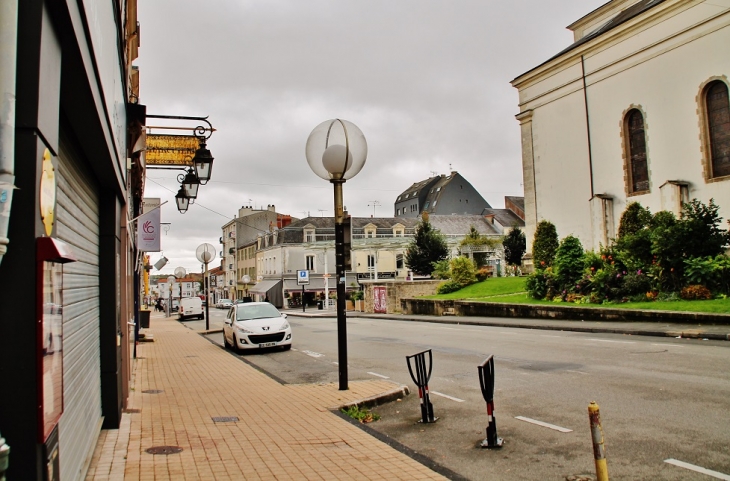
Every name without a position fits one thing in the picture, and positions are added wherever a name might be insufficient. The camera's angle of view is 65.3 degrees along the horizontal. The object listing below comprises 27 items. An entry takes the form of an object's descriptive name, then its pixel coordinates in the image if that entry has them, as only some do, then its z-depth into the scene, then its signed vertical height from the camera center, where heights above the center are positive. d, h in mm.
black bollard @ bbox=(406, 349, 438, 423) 7469 -1469
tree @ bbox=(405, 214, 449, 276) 57250 +3439
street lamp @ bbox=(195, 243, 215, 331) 24484 +1656
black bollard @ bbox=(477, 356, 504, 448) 6117 -1229
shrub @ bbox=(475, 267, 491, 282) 40312 +508
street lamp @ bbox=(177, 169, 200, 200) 12167 +2351
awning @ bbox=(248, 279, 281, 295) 68812 +344
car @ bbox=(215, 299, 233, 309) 73131 -1762
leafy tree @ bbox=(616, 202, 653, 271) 22781 +1235
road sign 49625 +976
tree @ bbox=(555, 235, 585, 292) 26306 +688
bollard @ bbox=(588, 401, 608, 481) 4297 -1255
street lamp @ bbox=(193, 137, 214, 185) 11164 +2563
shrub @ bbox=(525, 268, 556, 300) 27109 -211
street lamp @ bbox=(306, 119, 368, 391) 8914 +2017
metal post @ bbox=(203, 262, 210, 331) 26594 +277
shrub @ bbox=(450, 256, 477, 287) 39781 +703
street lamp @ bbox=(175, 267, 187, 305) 33219 +1232
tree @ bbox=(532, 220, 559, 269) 35719 +2457
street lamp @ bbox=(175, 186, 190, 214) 13273 +2180
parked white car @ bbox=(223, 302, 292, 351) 16422 -1121
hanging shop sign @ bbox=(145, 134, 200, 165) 13844 +3494
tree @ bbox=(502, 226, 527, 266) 57344 +3542
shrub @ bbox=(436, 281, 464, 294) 39344 -267
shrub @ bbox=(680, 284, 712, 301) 19812 -629
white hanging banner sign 13312 +1419
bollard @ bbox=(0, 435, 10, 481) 1756 -493
